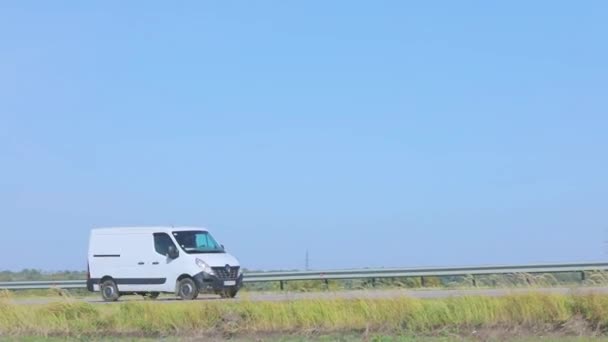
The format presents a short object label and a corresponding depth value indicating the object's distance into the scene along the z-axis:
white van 26.52
